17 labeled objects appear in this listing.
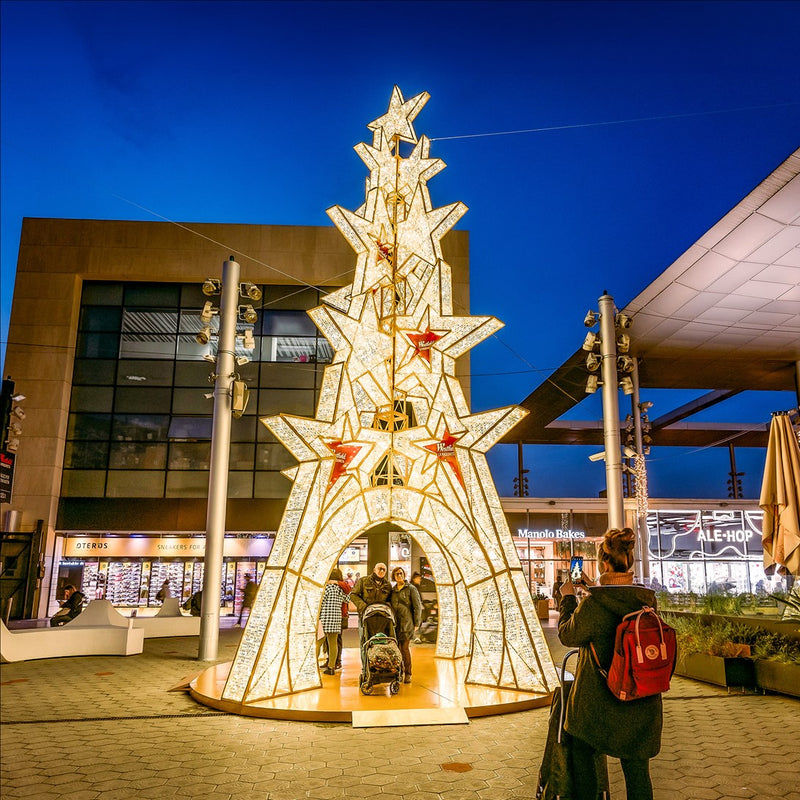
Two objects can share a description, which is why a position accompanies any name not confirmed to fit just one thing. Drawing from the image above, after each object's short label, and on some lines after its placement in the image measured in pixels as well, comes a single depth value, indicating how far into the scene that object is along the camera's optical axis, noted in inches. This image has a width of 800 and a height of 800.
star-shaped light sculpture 325.4
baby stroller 326.3
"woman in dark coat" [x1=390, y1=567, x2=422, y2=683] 367.9
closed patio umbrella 419.8
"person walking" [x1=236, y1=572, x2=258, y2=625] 803.4
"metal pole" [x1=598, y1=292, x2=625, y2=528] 467.0
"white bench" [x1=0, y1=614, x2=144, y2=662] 488.7
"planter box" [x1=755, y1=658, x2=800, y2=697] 335.6
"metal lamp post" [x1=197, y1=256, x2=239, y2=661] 474.6
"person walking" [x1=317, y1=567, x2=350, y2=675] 388.2
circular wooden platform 292.4
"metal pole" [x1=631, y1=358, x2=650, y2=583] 555.9
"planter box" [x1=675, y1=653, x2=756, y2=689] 365.7
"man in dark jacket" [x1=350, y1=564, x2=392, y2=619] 361.4
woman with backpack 141.7
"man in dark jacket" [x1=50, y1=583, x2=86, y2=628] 591.5
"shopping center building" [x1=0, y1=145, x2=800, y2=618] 885.2
